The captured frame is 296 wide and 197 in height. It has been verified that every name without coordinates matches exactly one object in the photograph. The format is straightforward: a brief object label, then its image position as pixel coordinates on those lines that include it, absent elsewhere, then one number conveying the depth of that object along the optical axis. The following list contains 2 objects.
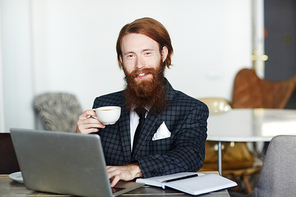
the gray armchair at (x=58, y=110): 3.42
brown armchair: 3.96
